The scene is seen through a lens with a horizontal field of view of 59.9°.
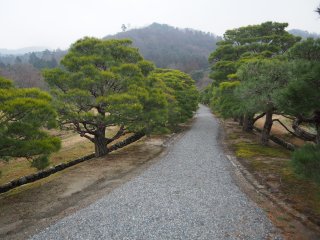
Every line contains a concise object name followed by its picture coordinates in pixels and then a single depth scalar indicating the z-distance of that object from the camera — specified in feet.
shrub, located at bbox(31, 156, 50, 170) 35.86
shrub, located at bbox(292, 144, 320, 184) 20.63
